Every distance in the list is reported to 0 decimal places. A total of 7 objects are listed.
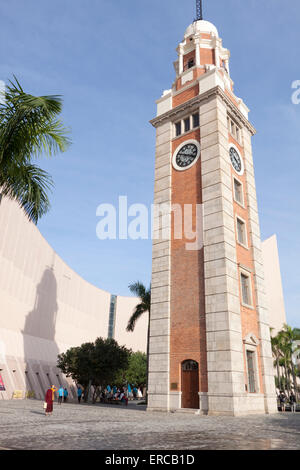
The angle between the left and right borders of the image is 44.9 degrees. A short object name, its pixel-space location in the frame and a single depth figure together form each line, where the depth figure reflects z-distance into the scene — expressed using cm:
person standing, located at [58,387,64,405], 2739
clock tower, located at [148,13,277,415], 2039
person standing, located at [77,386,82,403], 3407
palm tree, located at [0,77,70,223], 1036
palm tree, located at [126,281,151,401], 3544
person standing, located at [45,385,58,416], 1688
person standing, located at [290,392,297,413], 2772
